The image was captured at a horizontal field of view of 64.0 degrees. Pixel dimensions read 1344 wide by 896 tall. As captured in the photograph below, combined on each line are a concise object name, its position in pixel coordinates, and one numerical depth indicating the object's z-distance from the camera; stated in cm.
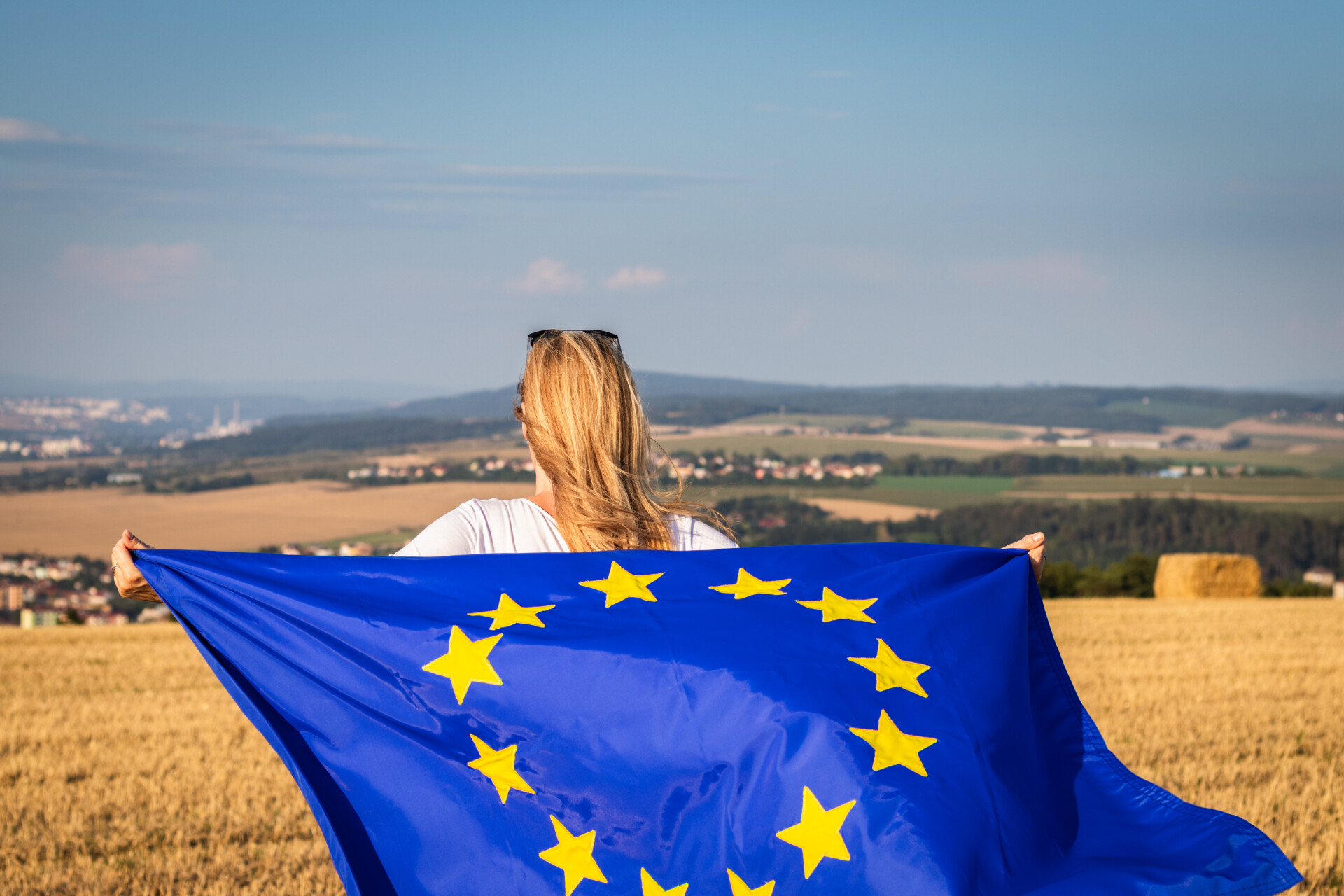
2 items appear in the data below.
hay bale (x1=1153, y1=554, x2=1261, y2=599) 2975
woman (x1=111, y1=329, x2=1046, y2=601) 339
